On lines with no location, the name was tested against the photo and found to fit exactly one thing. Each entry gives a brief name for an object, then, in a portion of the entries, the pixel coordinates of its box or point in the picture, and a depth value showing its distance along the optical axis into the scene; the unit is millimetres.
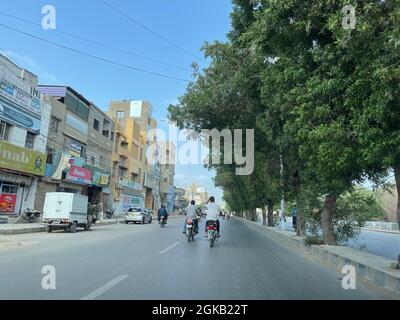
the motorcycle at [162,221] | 30469
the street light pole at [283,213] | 28556
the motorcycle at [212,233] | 15261
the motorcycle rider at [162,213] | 30866
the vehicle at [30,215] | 26781
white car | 38969
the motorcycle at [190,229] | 17488
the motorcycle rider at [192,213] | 17906
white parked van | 23156
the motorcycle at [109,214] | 45500
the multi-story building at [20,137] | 25172
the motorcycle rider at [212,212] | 16109
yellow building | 52719
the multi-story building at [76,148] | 32344
